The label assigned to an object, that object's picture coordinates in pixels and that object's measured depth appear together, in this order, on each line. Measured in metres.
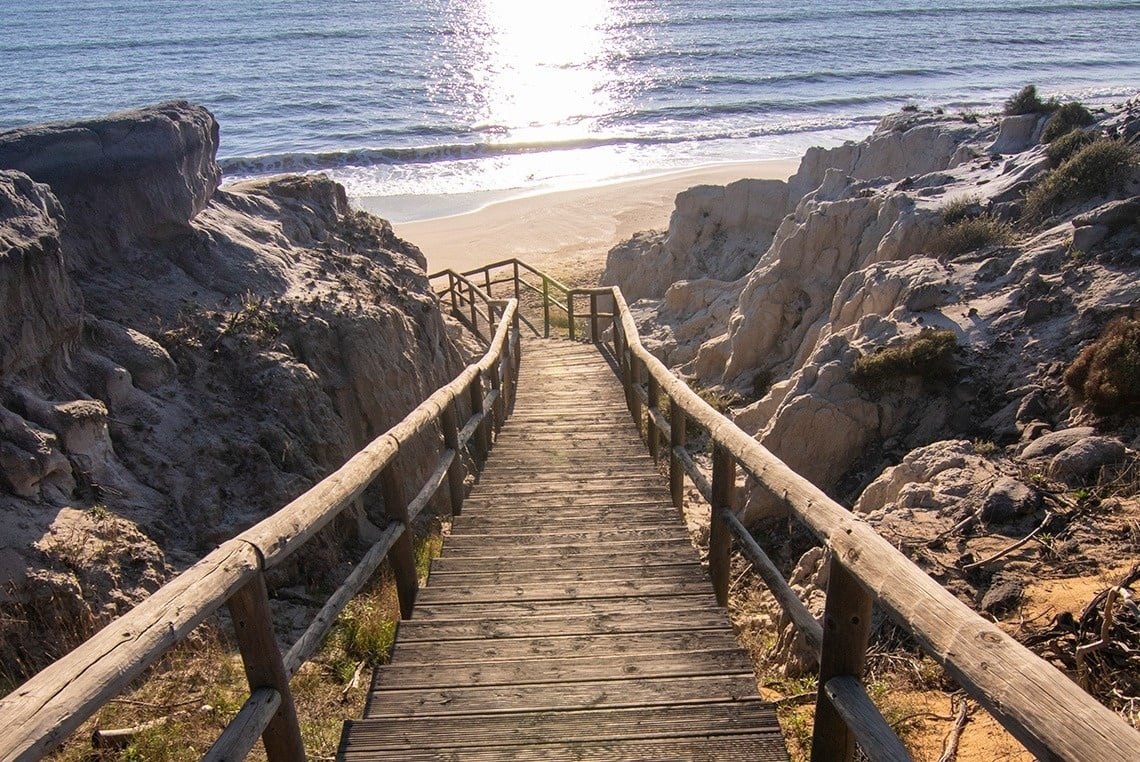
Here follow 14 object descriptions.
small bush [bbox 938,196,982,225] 9.67
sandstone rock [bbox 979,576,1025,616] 4.06
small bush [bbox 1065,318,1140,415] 5.47
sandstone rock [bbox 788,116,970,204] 13.45
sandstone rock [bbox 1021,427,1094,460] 5.56
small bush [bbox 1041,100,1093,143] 10.92
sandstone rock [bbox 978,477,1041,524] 4.99
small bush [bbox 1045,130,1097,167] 9.55
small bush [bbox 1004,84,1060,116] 12.25
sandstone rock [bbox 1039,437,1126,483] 5.13
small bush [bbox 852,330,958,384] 7.39
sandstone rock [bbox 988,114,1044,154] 11.94
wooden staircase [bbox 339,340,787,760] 2.67
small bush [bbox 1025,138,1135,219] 8.62
